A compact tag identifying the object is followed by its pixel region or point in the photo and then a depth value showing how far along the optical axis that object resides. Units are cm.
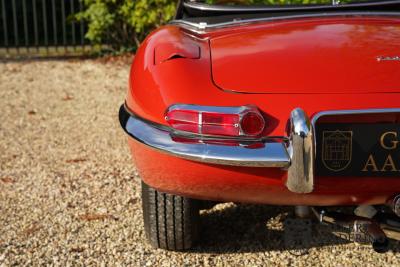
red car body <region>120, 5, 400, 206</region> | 246
